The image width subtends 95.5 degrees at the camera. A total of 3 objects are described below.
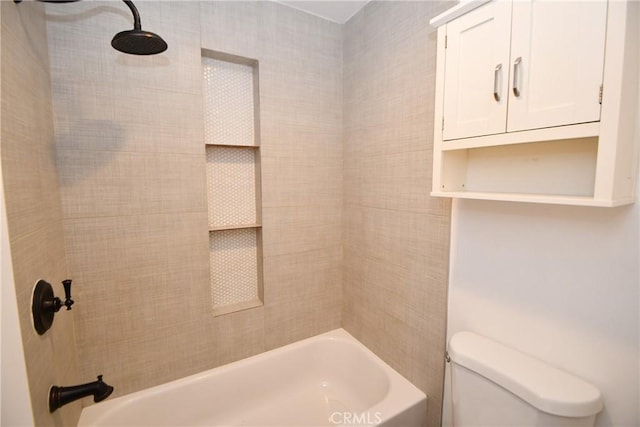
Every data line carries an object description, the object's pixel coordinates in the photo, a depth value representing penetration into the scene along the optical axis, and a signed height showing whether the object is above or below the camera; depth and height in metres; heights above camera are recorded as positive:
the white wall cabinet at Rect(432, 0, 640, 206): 0.71 +0.24
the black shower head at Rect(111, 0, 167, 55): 0.95 +0.48
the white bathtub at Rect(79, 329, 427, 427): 1.35 -1.10
